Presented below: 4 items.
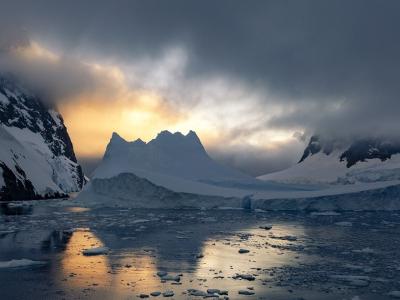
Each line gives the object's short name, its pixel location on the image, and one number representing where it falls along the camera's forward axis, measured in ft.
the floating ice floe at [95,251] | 43.75
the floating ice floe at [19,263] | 37.35
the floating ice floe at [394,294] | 28.98
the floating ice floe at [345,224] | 71.00
